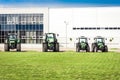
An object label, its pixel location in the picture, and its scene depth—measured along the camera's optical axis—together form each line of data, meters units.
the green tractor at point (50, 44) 41.53
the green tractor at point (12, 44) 42.08
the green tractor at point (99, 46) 41.79
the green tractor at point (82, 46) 41.31
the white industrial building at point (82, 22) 70.25
